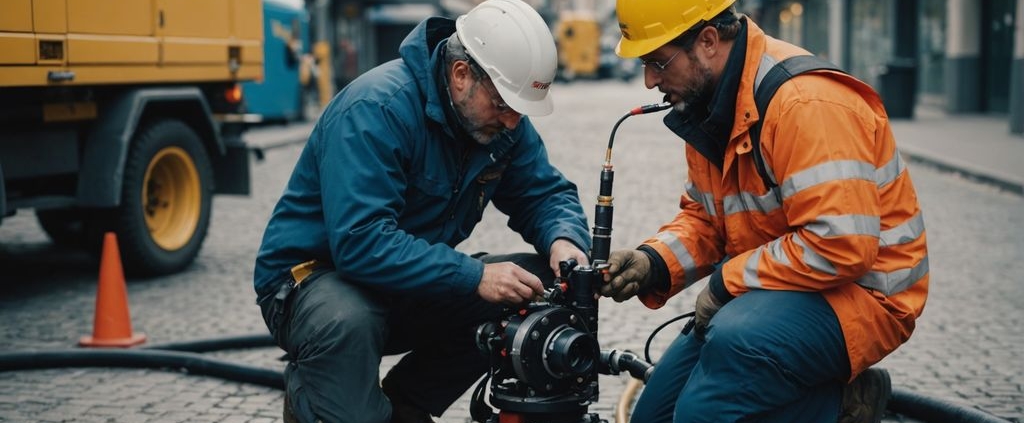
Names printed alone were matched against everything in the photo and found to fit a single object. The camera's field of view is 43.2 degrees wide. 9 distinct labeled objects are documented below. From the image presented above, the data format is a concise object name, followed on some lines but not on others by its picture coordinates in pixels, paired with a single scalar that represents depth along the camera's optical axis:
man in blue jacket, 3.68
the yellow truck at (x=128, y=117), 7.11
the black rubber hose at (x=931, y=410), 4.52
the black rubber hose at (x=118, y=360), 5.57
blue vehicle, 20.52
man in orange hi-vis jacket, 3.39
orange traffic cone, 6.21
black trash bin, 22.34
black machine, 3.62
